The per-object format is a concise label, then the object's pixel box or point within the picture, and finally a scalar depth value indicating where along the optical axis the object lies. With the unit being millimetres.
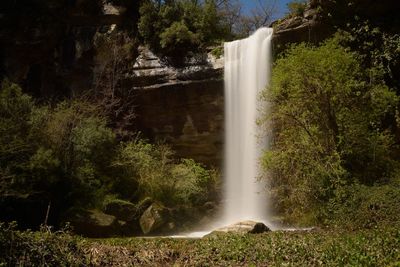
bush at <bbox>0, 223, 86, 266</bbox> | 8250
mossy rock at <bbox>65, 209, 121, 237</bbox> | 14742
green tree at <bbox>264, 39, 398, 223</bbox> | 15070
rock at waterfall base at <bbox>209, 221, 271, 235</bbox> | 13039
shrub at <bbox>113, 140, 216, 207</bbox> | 18828
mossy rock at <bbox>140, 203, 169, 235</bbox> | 16328
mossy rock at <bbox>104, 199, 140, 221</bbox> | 16281
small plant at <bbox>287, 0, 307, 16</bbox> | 20000
